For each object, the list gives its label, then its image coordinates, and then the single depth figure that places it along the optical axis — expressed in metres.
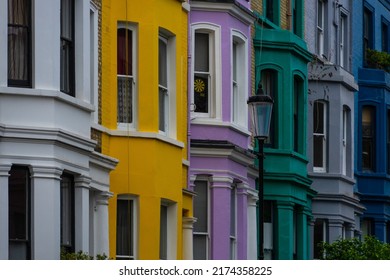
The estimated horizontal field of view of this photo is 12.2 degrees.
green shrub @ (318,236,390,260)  35.72
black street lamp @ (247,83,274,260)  27.50
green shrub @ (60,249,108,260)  25.58
